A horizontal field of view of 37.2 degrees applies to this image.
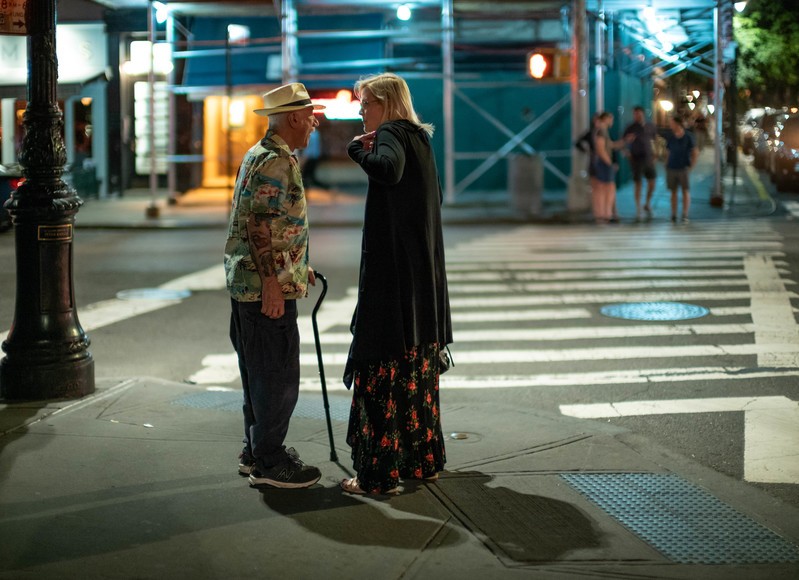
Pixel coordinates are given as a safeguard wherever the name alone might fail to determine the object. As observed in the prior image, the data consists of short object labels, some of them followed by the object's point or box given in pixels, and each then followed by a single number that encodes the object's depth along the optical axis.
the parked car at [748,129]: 48.11
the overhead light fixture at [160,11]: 25.19
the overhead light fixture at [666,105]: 59.74
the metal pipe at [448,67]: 24.88
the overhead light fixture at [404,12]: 25.61
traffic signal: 22.56
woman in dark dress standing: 5.42
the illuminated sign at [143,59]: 30.77
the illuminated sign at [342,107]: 27.34
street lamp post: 7.26
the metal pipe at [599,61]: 26.30
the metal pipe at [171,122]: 25.97
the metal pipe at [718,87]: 22.77
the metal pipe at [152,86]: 24.56
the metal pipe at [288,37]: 24.31
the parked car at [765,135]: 36.12
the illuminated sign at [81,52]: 30.50
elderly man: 5.38
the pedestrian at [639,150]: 21.81
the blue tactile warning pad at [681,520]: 4.80
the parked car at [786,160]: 29.25
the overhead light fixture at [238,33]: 27.78
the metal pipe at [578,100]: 23.08
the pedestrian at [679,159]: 20.36
